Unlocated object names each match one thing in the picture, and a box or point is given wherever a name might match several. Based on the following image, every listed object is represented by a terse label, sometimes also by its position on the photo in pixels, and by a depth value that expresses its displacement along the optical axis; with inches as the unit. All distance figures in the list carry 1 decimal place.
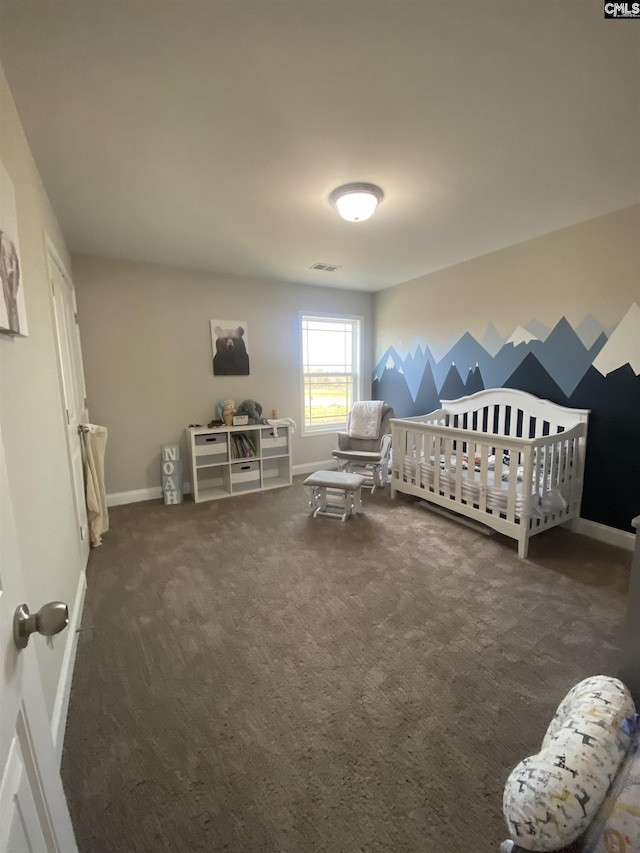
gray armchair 160.1
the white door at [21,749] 22.1
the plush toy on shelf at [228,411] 157.6
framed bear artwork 159.3
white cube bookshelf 150.9
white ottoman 127.4
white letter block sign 146.2
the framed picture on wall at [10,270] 43.1
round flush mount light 85.0
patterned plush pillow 31.4
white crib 102.9
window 184.5
